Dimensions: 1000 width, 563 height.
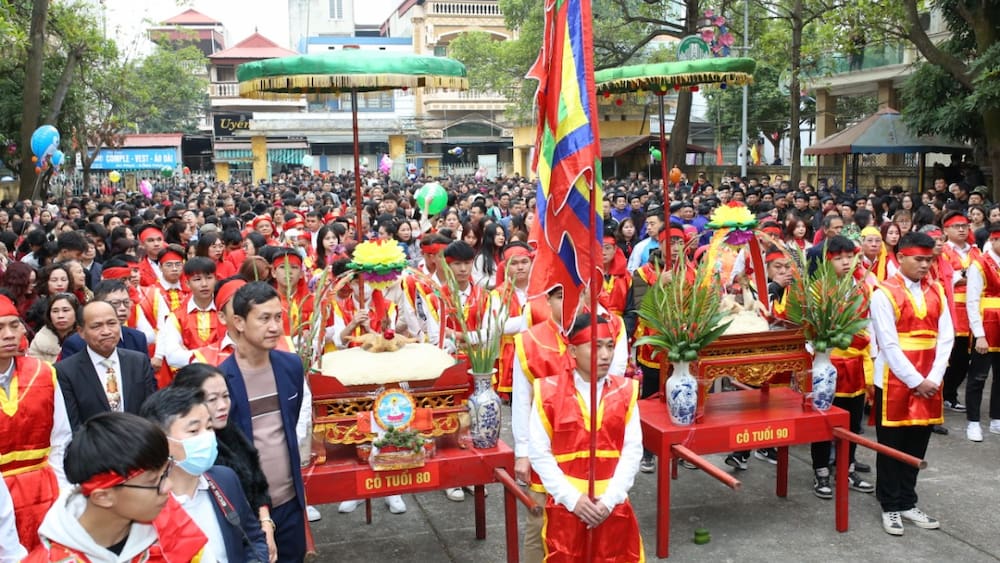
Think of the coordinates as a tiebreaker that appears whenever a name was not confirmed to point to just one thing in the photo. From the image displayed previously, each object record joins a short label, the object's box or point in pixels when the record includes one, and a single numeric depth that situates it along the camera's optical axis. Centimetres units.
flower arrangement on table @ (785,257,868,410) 557
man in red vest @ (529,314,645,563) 409
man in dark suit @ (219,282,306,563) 393
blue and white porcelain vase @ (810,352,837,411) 556
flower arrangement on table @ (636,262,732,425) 530
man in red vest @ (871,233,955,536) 554
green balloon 1315
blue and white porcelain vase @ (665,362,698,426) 529
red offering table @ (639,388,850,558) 524
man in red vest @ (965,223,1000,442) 735
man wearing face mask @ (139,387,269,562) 302
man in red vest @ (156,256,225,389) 602
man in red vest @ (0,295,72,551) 407
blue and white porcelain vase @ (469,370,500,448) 489
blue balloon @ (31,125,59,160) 1697
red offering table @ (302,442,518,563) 467
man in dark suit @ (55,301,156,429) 438
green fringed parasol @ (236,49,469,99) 580
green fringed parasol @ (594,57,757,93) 652
